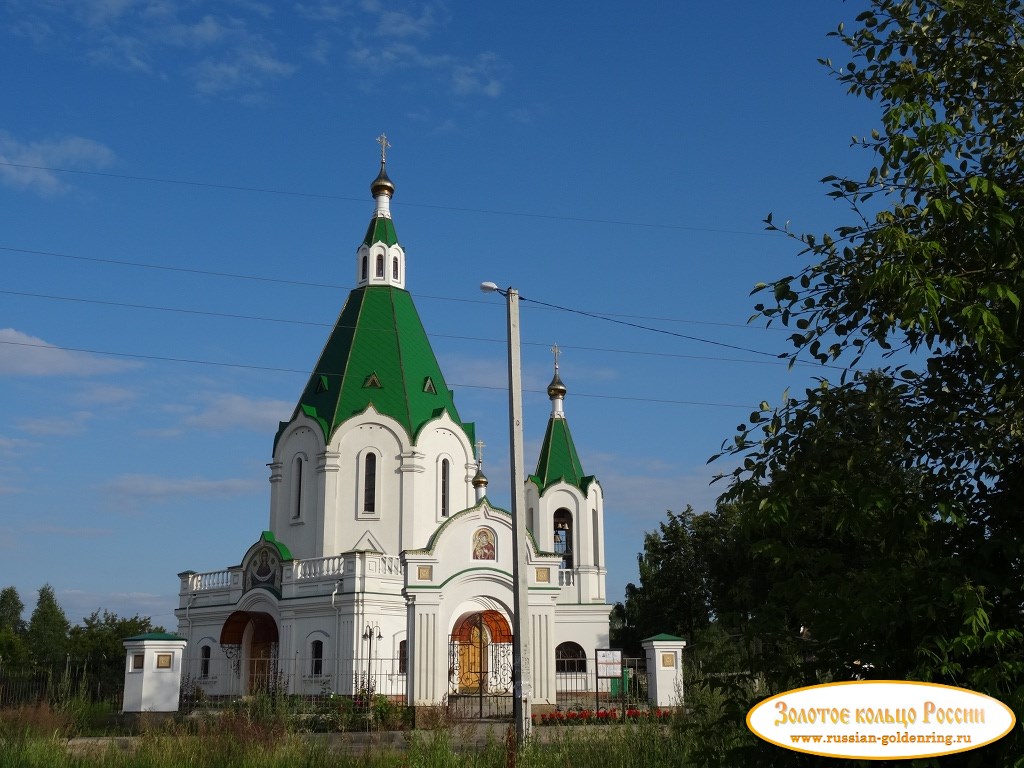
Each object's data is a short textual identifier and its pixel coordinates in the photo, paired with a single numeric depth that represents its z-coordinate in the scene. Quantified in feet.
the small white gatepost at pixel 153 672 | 59.98
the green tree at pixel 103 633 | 131.09
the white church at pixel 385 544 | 76.38
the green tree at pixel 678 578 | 121.90
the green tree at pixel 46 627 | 172.55
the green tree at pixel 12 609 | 228.43
